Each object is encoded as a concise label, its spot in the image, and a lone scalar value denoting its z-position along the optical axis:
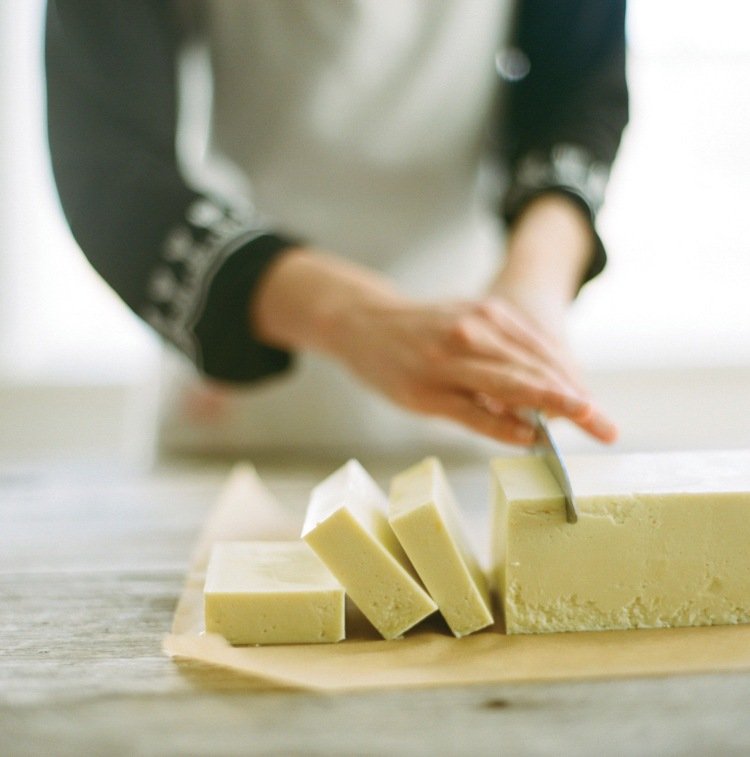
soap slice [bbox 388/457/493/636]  0.78
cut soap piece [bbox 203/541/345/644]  0.77
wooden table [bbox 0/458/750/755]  0.63
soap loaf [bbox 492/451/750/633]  0.78
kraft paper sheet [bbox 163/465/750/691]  0.71
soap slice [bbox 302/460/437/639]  0.77
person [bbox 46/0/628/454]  1.06
